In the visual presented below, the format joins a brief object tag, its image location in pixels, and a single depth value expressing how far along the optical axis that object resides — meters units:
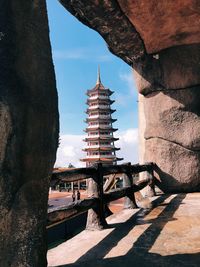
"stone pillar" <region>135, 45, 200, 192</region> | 4.75
